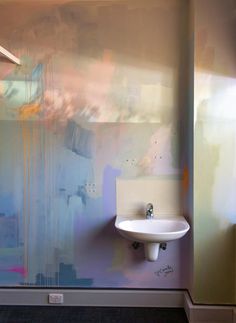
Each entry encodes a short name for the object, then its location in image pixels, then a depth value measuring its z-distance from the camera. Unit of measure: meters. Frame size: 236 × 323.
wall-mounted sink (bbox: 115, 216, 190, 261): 2.39
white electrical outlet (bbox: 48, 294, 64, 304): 2.82
